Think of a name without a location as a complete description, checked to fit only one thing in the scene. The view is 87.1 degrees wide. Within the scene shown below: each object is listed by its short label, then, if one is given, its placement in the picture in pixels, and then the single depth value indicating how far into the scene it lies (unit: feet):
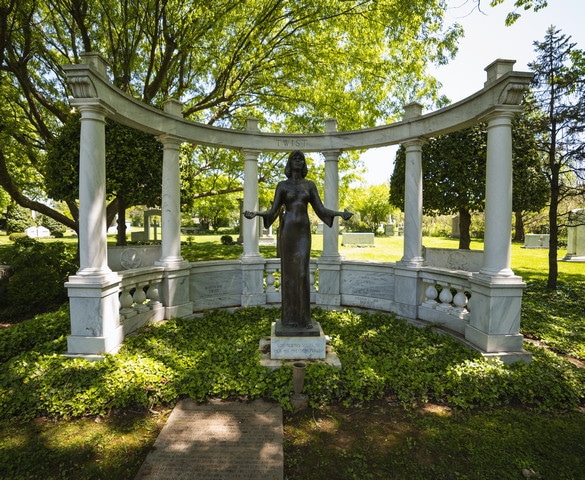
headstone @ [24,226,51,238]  122.72
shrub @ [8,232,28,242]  90.41
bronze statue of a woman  17.44
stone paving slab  10.34
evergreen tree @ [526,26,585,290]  32.09
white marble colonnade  17.02
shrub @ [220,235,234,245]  80.53
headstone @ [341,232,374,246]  85.81
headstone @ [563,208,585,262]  54.70
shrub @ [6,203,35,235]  109.70
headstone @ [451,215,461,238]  102.82
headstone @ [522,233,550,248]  84.02
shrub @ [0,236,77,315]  26.32
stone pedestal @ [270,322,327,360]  16.97
